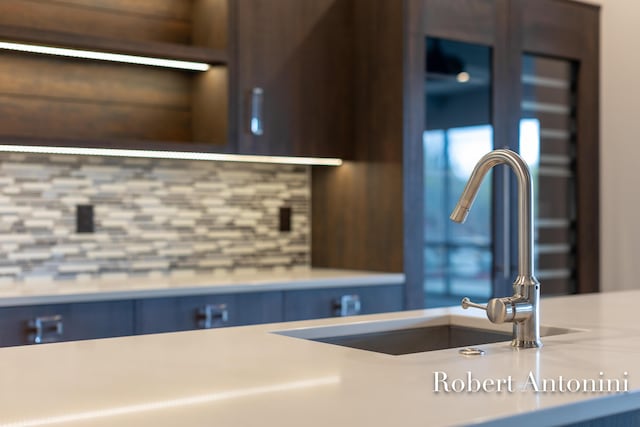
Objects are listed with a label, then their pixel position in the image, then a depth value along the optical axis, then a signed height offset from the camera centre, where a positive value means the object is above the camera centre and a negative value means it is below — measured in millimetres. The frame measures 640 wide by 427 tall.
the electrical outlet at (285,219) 4211 -38
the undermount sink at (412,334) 1994 -308
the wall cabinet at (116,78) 3369 +582
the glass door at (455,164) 3939 +235
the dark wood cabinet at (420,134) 3838 +392
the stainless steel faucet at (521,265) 1653 -108
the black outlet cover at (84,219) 3568 -35
